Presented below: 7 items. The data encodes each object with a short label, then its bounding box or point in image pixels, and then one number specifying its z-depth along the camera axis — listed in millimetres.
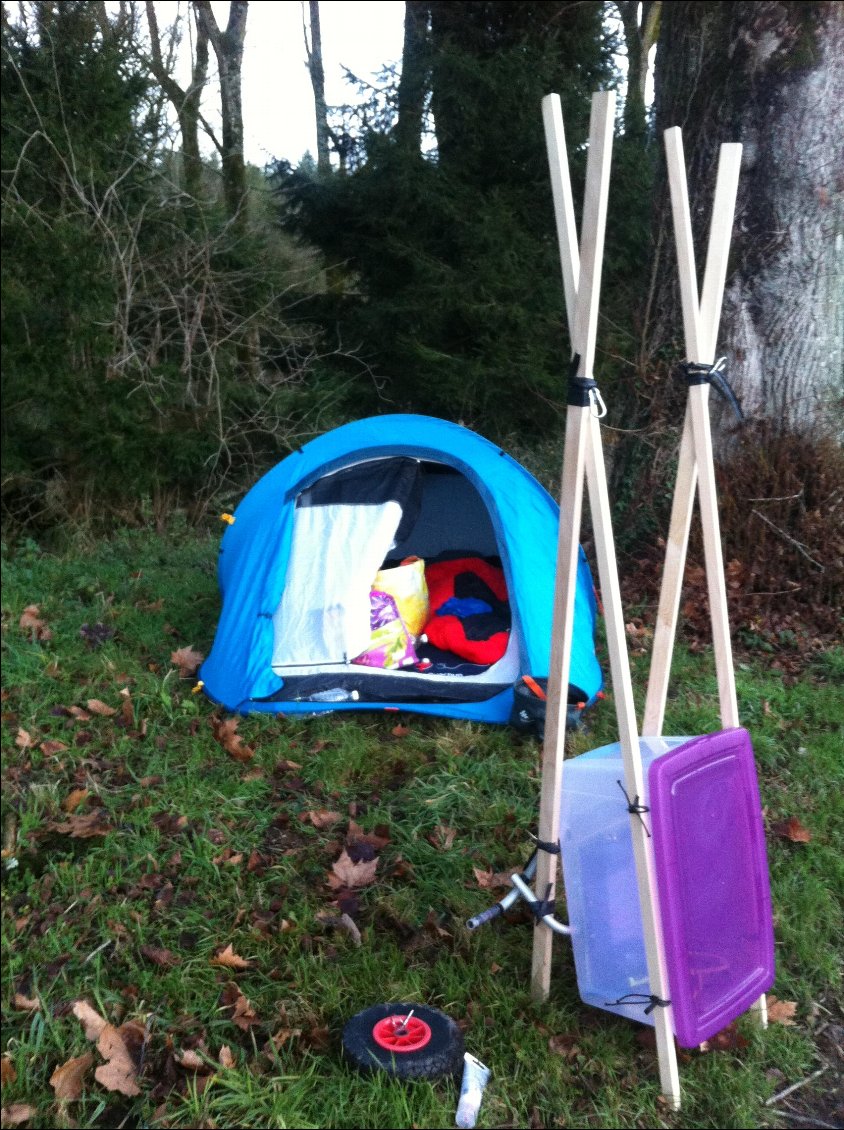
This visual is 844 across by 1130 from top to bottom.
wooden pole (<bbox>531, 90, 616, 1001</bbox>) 2021
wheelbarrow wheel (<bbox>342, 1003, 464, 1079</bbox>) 2227
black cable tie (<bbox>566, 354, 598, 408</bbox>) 2152
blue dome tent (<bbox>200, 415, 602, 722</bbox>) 4371
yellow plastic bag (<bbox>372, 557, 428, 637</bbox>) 5027
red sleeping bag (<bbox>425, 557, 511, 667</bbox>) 4805
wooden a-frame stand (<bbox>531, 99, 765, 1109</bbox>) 2098
